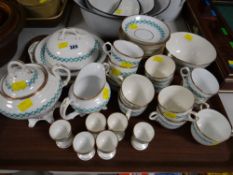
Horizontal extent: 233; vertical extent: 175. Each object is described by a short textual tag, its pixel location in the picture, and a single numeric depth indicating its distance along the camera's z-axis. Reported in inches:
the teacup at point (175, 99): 21.9
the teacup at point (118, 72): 23.3
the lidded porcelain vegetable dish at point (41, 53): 24.6
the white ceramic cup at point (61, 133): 20.7
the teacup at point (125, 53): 22.2
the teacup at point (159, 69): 24.5
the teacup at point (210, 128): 21.2
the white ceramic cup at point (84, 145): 20.4
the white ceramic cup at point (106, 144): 20.5
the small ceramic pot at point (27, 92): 19.4
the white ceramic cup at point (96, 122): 22.0
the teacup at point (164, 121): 22.0
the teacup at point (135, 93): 22.5
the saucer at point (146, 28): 26.8
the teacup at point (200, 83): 23.0
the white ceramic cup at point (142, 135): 21.0
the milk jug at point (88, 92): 20.9
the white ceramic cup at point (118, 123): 21.7
